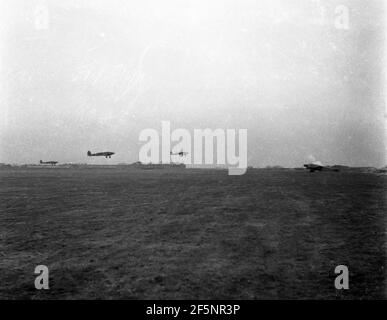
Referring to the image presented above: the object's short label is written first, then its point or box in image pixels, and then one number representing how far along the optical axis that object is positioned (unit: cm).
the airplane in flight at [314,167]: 16150
